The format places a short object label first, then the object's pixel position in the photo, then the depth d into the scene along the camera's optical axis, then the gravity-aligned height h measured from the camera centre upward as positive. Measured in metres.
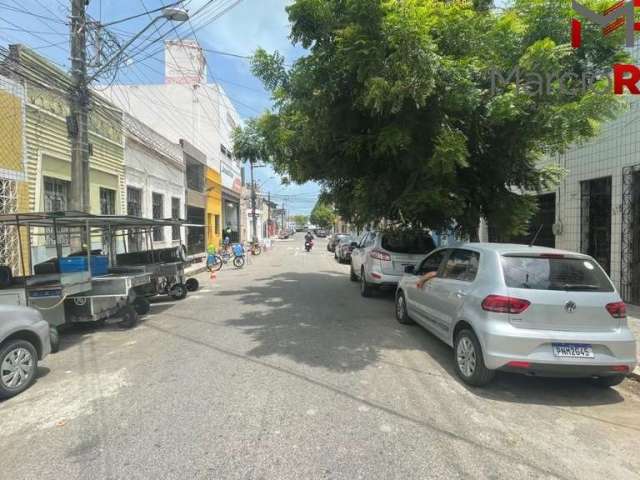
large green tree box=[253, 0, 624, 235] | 5.45 +1.99
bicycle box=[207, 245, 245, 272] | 17.38 -1.31
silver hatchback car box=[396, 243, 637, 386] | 4.12 -0.98
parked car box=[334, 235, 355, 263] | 21.58 -1.15
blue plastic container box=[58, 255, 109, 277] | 7.05 -0.55
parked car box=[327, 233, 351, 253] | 29.98 -1.17
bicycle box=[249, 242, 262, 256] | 27.64 -1.27
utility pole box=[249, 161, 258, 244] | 29.55 +2.24
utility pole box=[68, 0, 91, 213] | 8.88 +2.79
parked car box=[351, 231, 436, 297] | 9.52 -0.61
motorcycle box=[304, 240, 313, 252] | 31.60 -1.20
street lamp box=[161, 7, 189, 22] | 8.76 +4.71
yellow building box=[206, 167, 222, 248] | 28.38 +1.79
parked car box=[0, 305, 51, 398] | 4.34 -1.28
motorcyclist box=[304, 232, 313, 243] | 32.59 -0.68
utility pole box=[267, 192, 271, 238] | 69.93 +2.47
